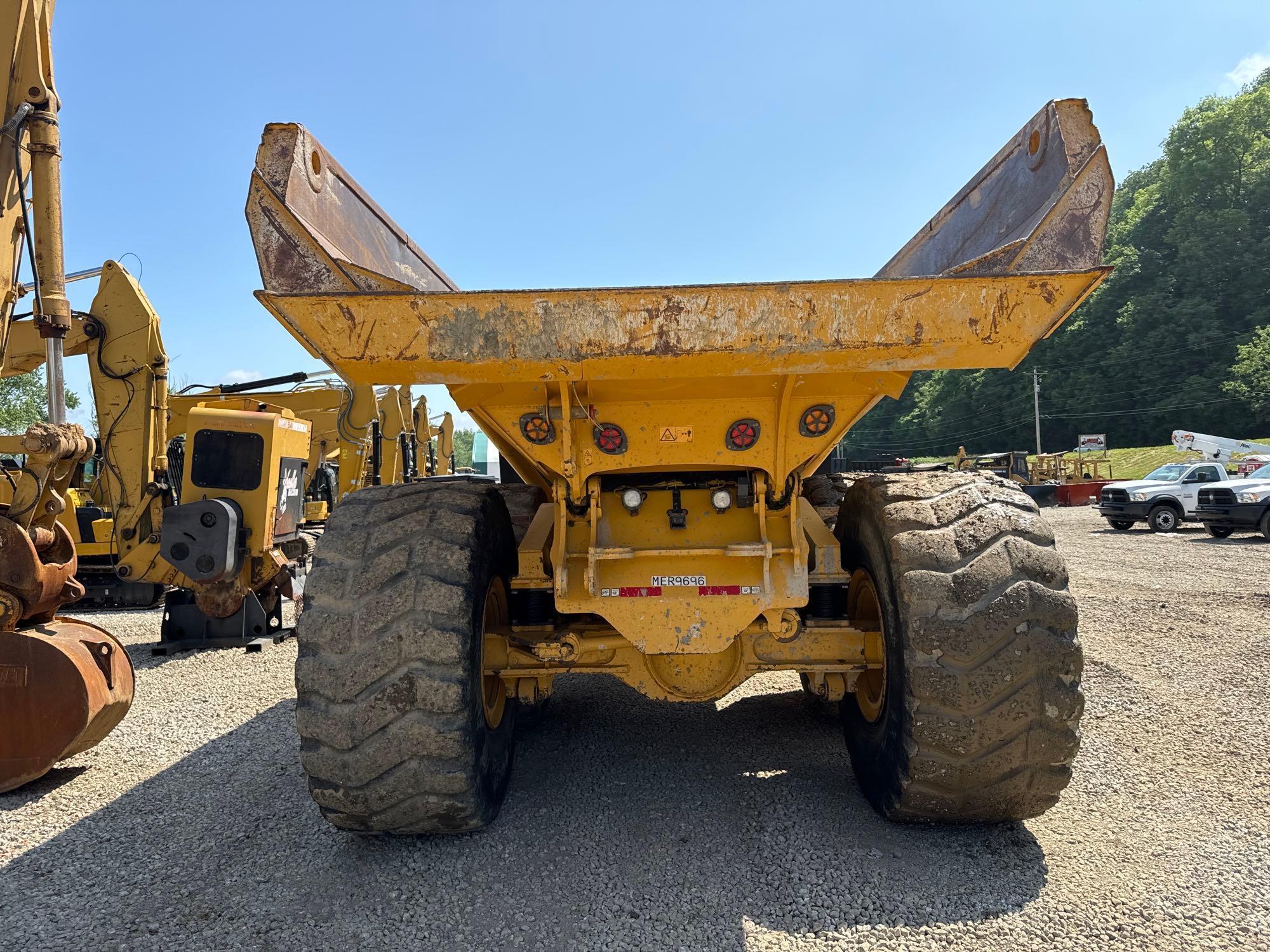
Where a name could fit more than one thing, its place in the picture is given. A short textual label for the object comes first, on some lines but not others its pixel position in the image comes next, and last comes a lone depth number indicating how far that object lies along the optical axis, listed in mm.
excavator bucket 3604
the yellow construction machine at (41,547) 3617
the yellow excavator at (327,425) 11250
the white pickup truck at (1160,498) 17766
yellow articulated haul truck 2576
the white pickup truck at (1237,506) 14961
